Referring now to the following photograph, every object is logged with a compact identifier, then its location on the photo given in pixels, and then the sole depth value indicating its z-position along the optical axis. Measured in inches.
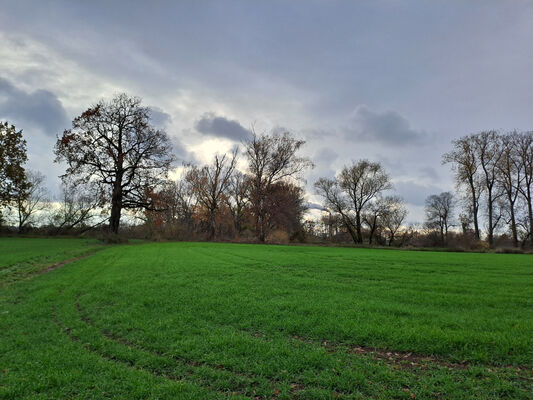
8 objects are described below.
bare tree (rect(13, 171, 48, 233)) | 1590.8
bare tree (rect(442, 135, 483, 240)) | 1720.0
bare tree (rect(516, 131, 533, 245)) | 1621.6
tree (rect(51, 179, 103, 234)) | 1820.7
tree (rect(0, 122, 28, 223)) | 1544.0
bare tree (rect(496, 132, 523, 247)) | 1659.7
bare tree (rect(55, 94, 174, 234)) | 1462.8
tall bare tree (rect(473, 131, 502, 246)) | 1681.8
